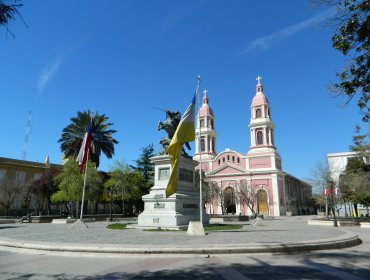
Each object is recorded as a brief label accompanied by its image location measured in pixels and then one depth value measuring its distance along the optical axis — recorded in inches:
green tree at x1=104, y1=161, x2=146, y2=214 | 1574.8
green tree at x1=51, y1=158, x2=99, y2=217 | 1421.0
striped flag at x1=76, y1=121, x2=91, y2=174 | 879.1
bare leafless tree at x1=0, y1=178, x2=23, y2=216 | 1716.7
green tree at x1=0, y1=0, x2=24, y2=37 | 243.4
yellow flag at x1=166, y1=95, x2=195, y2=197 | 557.6
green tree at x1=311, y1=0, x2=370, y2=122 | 308.5
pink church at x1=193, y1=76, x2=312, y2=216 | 2650.1
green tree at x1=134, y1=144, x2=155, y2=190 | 1958.5
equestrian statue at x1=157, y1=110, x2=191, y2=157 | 804.0
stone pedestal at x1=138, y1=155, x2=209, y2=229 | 676.7
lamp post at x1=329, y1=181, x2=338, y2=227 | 1105.6
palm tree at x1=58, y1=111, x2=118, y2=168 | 1569.9
